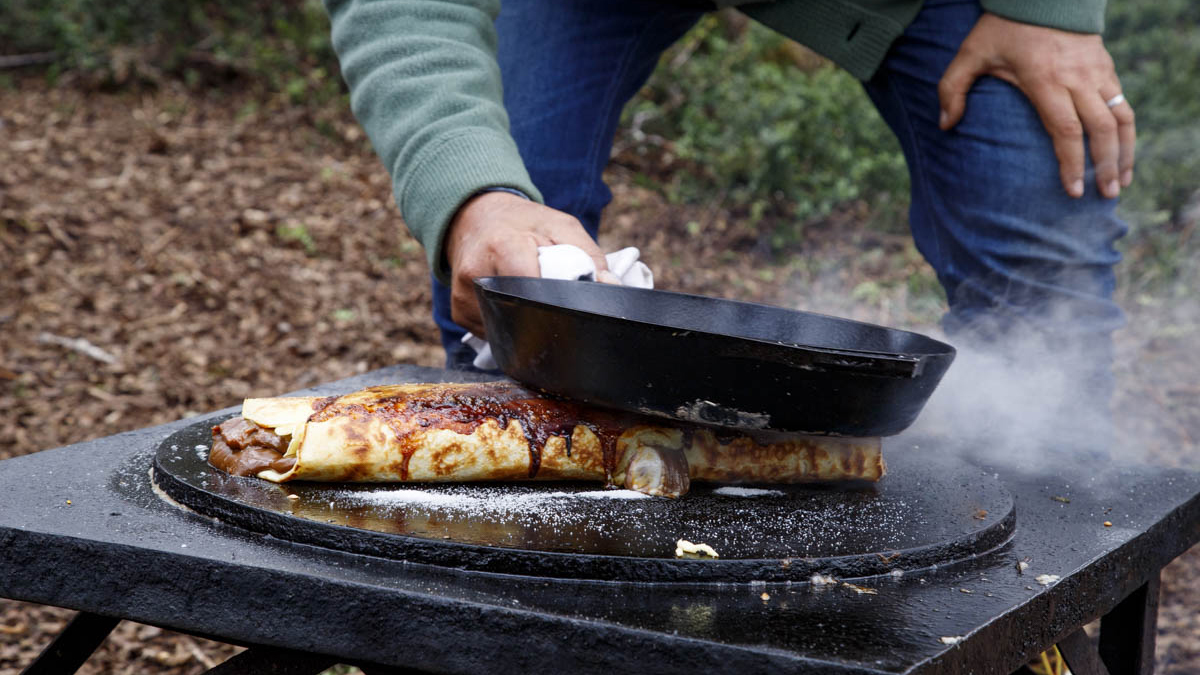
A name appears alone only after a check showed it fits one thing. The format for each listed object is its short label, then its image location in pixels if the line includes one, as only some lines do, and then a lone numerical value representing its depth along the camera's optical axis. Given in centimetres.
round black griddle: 141
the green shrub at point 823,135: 608
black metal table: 125
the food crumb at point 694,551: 144
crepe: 163
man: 213
